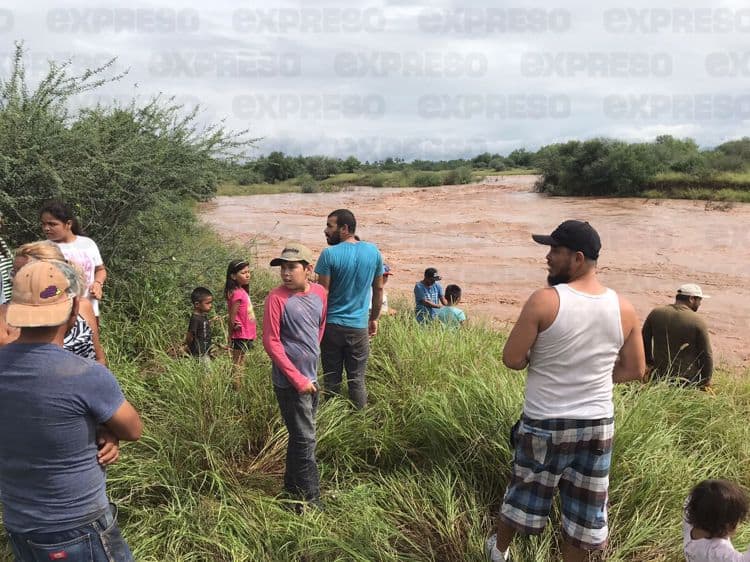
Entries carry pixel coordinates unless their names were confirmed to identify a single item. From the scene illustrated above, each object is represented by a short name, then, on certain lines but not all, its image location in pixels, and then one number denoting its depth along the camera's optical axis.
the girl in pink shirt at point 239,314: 4.68
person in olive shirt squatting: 4.78
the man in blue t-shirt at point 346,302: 3.99
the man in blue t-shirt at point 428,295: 7.26
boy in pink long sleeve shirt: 2.97
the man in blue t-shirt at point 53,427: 1.67
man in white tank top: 2.31
